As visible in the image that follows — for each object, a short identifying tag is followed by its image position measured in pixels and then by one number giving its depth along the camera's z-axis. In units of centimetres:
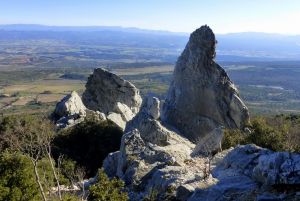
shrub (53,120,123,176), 3204
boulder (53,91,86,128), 4023
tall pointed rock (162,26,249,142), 3240
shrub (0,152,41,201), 1789
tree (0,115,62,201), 2870
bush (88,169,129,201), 1513
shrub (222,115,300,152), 2400
